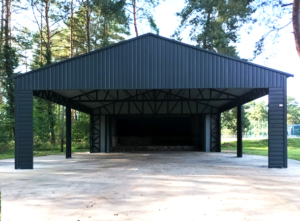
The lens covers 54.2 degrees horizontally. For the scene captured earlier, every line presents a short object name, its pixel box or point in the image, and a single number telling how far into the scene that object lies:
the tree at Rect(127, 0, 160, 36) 26.72
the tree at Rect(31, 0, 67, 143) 28.31
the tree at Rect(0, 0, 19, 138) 24.53
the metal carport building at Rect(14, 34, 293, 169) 12.21
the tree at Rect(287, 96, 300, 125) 64.88
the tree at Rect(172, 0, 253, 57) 24.83
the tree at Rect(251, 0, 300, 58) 16.36
